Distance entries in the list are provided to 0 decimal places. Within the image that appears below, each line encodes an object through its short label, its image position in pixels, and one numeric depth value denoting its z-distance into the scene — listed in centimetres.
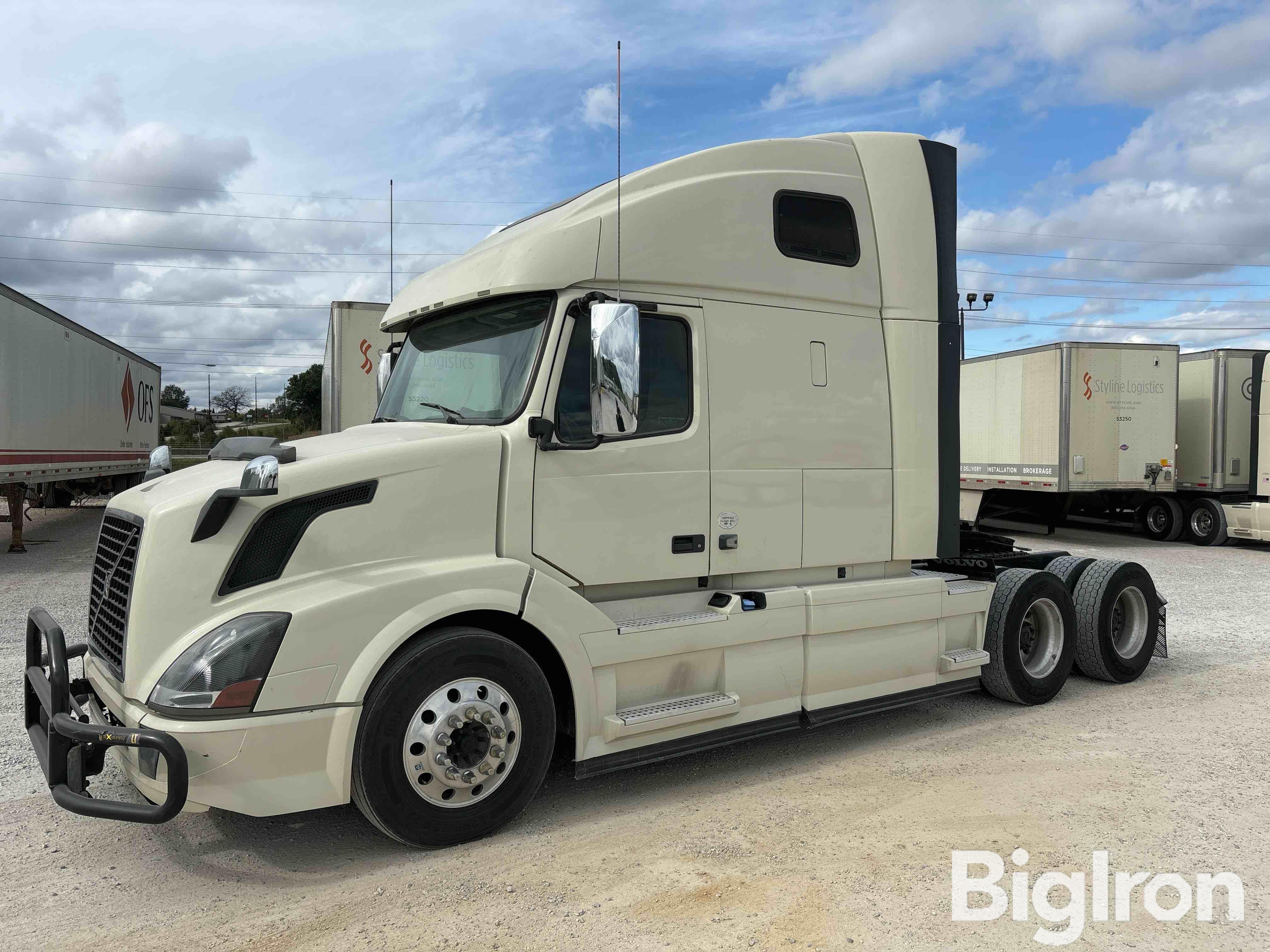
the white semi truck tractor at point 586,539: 372
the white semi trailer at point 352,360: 1152
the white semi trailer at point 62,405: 1458
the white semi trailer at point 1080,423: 1638
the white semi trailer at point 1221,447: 1714
